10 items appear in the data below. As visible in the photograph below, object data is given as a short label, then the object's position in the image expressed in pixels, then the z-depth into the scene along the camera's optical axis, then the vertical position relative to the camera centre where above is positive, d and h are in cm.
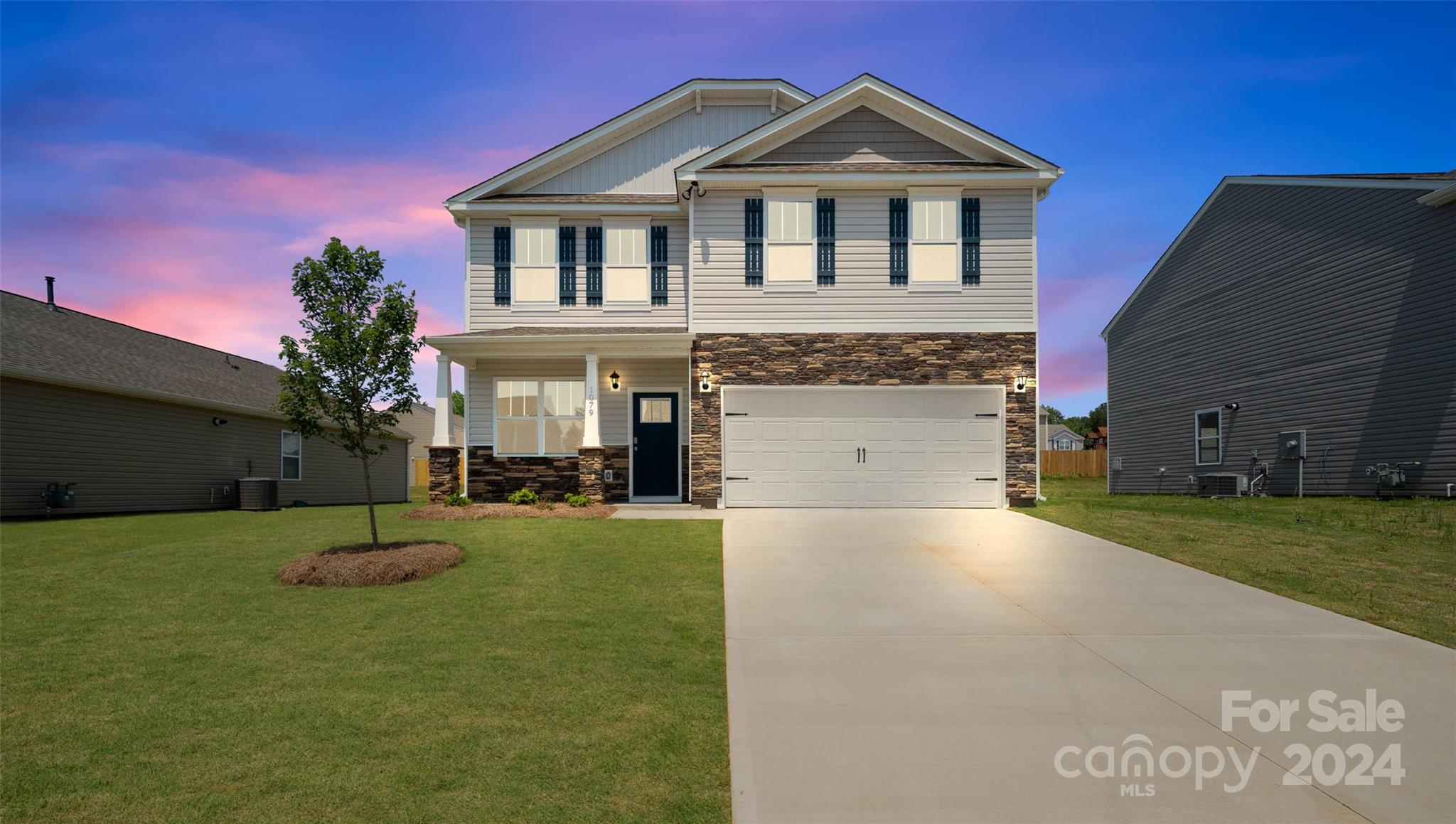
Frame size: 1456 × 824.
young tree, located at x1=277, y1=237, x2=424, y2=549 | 913 +100
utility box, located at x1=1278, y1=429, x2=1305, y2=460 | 1898 -26
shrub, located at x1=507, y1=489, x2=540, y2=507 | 1462 -117
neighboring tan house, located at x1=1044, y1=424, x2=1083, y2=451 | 6644 -37
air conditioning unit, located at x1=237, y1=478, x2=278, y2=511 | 2006 -150
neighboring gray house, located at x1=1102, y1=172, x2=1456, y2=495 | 1585 +242
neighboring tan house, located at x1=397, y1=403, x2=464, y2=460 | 4061 +36
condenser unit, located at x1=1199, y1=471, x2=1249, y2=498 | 2017 -131
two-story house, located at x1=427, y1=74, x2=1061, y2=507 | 1480 +213
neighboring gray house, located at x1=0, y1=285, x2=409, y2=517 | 1552 +31
